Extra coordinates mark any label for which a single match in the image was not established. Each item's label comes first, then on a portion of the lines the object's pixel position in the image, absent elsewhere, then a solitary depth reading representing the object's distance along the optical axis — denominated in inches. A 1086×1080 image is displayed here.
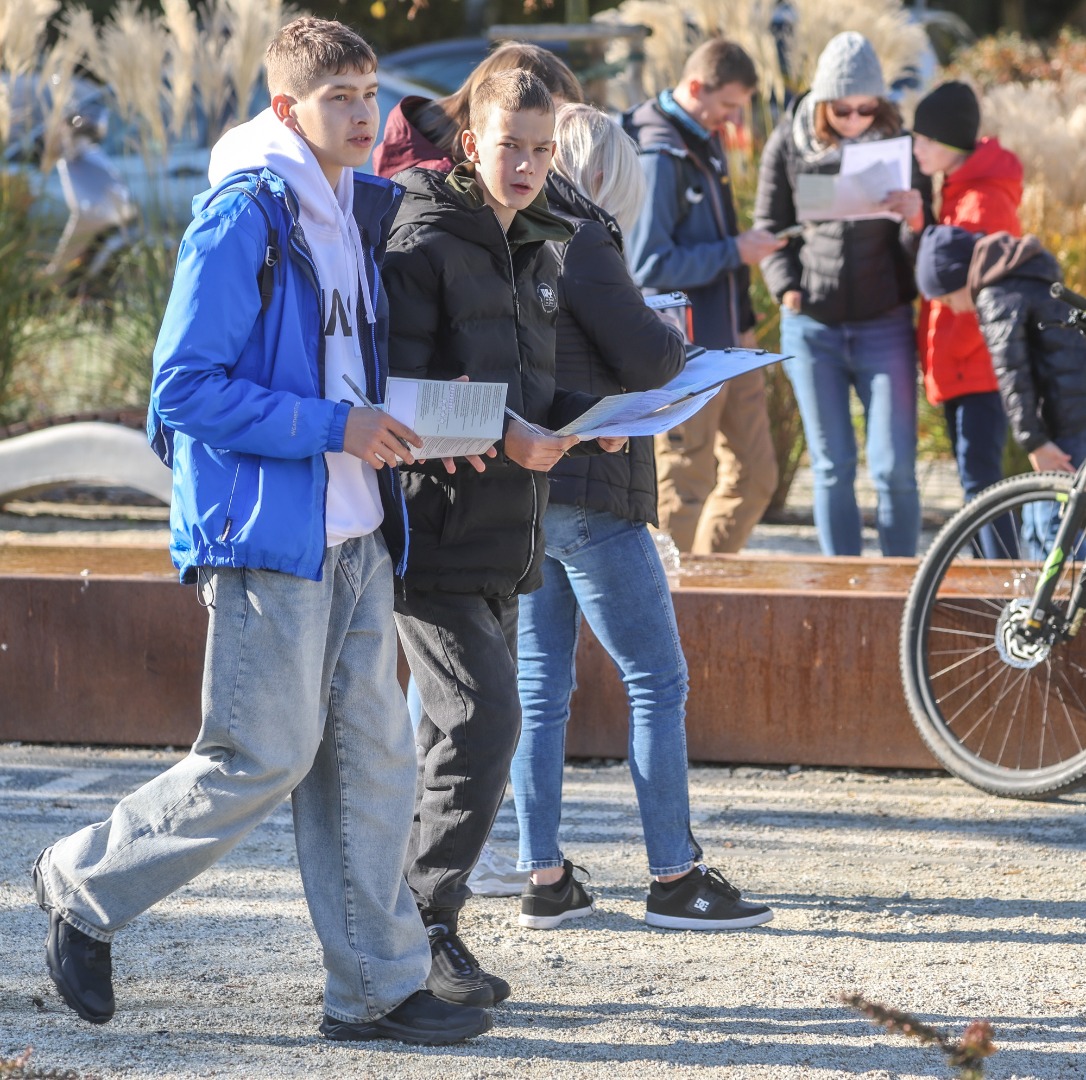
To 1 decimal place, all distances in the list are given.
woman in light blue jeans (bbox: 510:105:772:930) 281.0
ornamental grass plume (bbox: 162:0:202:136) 708.7
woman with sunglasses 477.7
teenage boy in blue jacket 223.0
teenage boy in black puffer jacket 251.8
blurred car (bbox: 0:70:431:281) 722.8
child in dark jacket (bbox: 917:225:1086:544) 409.4
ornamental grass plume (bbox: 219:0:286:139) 716.7
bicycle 369.1
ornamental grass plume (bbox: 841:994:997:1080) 153.2
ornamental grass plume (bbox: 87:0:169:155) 705.6
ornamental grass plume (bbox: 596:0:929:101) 677.3
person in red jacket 466.0
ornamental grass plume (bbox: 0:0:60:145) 690.8
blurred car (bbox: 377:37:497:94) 1037.8
